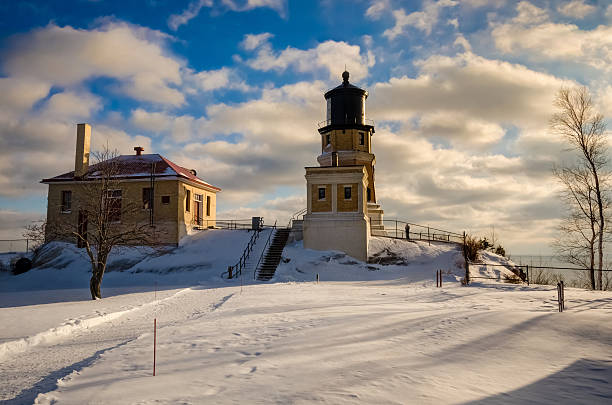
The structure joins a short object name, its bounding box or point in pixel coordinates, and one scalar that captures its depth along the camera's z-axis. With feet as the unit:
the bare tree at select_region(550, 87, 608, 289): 79.51
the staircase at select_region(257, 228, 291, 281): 88.17
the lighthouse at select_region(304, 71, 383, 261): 102.17
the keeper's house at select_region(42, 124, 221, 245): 106.73
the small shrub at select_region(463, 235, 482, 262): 99.40
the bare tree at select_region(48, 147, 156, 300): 64.39
